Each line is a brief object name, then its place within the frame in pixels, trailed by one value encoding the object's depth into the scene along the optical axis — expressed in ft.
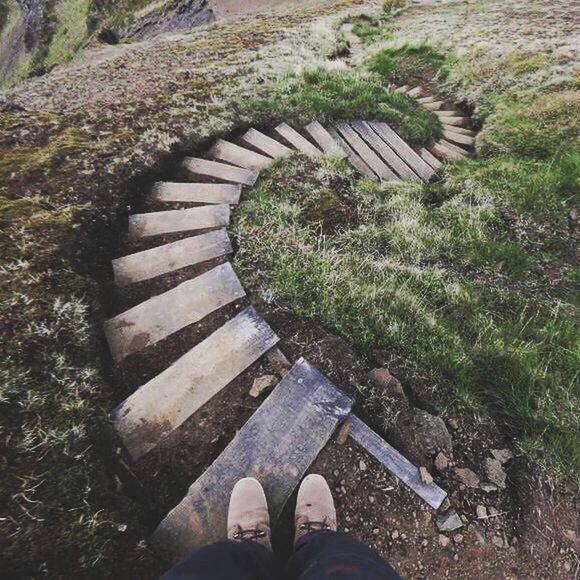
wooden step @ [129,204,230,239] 10.26
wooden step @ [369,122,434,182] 15.44
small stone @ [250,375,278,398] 7.19
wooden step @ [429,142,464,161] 16.65
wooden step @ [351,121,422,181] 15.05
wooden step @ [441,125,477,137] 18.94
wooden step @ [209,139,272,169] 12.95
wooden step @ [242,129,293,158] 13.39
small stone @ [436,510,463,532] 6.12
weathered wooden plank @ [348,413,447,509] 6.31
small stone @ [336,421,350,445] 6.71
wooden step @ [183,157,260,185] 12.10
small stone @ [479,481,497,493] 6.51
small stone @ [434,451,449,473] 6.65
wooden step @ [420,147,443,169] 16.07
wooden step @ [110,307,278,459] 6.51
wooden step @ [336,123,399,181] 14.83
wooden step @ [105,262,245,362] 7.74
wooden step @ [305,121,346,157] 14.66
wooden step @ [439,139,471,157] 17.35
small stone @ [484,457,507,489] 6.58
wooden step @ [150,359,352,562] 5.74
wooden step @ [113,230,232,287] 9.07
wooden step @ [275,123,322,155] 14.07
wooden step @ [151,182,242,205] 11.27
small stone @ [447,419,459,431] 7.14
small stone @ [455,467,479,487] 6.54
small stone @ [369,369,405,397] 7.32
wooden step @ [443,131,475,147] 18.15
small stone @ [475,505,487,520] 6.26
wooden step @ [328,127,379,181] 14.65
